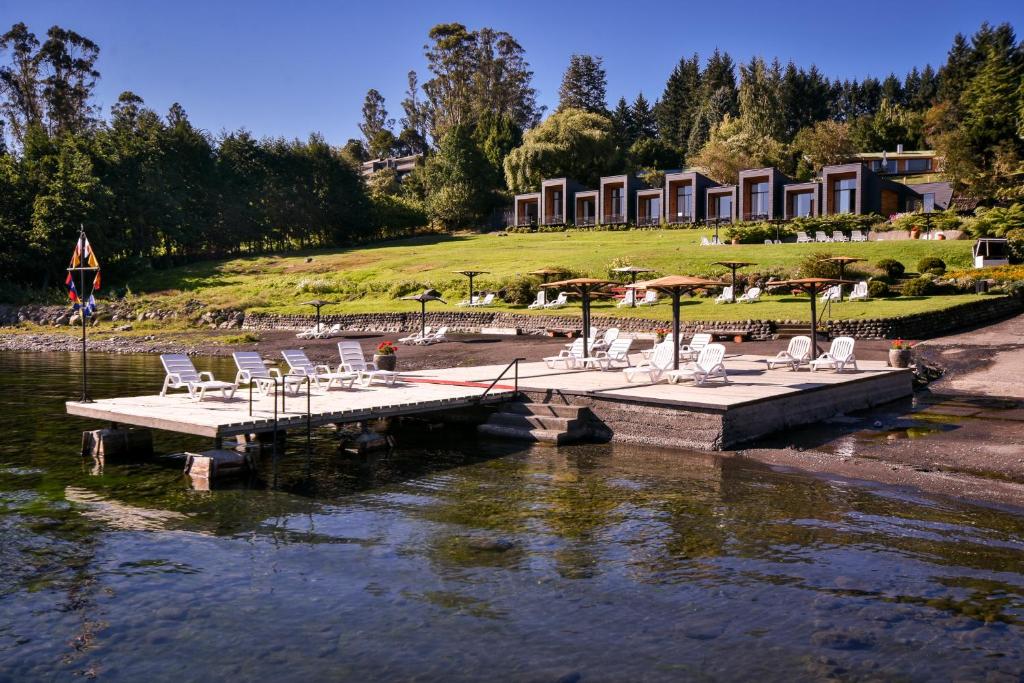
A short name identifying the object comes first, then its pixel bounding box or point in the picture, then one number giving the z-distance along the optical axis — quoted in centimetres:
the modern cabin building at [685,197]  6328
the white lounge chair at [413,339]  3291
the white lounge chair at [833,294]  3170
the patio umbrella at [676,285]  1777
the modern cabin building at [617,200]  6681
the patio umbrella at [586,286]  2022
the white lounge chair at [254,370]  1579
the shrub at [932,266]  3588
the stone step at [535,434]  1569
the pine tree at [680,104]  11144
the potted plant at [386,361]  2055
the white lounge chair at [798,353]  1997
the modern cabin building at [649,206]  6619
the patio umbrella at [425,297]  3244
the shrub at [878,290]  3238
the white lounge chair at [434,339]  3272
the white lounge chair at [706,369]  1736
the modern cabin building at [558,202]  6988
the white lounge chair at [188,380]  1525
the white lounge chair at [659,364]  1800
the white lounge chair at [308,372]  1722
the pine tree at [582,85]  10412
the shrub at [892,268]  3466
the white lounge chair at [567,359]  2105
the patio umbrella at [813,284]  1950
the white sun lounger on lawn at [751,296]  3372
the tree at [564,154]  7556
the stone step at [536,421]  1587
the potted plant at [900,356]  2030
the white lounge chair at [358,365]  1812
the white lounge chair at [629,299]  3564
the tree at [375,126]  12900
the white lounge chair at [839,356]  1936
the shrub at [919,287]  3194
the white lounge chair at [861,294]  3197
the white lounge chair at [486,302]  3950
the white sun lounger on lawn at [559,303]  3700
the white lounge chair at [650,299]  3586
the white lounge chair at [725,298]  3425
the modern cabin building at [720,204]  6236
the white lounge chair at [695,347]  2028
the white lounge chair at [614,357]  2039
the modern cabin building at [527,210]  7262
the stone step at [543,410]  1606
